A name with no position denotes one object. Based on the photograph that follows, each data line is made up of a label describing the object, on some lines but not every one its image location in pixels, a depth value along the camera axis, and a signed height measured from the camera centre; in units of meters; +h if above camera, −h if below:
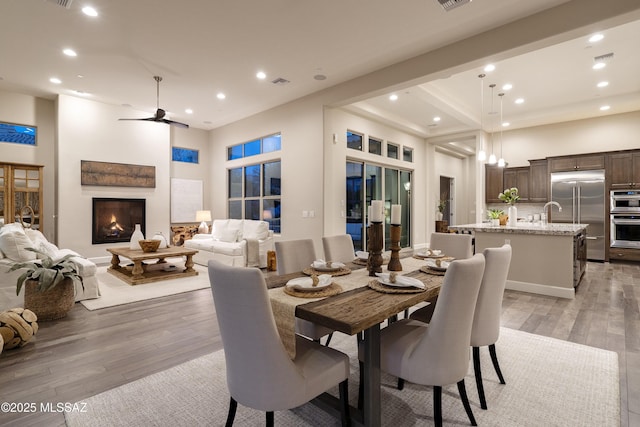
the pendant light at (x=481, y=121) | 5.45 +2.18
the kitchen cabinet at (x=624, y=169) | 6.35 +0.88
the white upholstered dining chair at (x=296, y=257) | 2.52 -0.36
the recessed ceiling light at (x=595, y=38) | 3.98 +2.20
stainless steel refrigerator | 6.64 +0.23
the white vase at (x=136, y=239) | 5.39 -0.44
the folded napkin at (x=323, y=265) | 2.29 -0.37
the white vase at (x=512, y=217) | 4.96 -0.06
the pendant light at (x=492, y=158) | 5.55 +0.99
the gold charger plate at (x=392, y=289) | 1.75 -0.42
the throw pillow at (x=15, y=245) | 3.62 -0.37
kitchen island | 4.17 -0.56
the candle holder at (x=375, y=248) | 2.14 -0.24
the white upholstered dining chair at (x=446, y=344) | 1.51 -0.65
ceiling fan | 5.16 +1.56
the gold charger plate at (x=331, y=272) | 2.19 -0.41
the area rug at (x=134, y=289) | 3.96 -1.07
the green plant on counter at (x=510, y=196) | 5.11 +0.27
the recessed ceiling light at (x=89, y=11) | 3.41 +2.19
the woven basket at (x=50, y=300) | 3.22 -0.89
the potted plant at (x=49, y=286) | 3.20 -0.75
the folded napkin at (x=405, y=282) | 1.79 -0.40
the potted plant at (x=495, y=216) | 5.50 -0.05
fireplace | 6.69 -0.12
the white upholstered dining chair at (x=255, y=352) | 1.27 -0.59
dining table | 1.40 -0.45
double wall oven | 6.30 -0.11
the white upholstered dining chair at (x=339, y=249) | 2.87 -0.33
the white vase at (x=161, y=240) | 5.48 -0.47
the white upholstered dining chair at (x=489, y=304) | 1.88 -0.56
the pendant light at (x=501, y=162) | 5.75 +0.92
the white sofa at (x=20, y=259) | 3.55 -0.55
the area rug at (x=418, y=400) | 1.79 -1.15
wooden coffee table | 4.86 -0.95
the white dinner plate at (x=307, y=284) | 1.73 -0.40
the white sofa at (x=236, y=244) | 5.76 -0.59
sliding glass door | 6.70 +0.48
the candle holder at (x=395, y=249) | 2.20 -0.25
